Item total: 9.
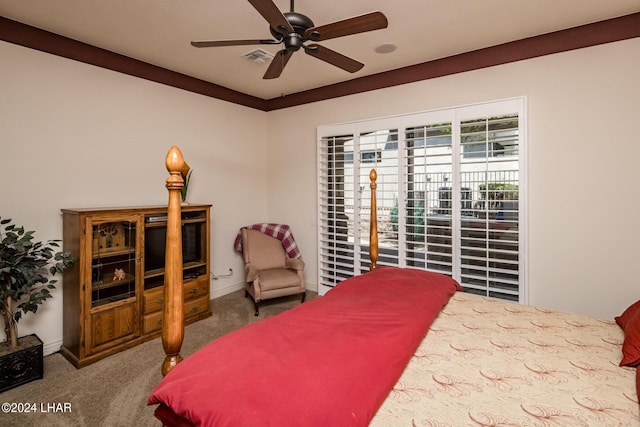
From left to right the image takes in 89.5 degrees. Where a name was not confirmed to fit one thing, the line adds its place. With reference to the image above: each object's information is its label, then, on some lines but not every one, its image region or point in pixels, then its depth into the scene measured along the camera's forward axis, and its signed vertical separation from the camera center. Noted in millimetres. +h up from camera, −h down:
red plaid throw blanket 4344 -312
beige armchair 3765 -710
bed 1060 -637
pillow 1372 -583
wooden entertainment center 2666 -589
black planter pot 2316 -1103
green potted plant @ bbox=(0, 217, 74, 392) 2338 -567
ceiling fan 1694 +1053
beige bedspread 1081 -668
